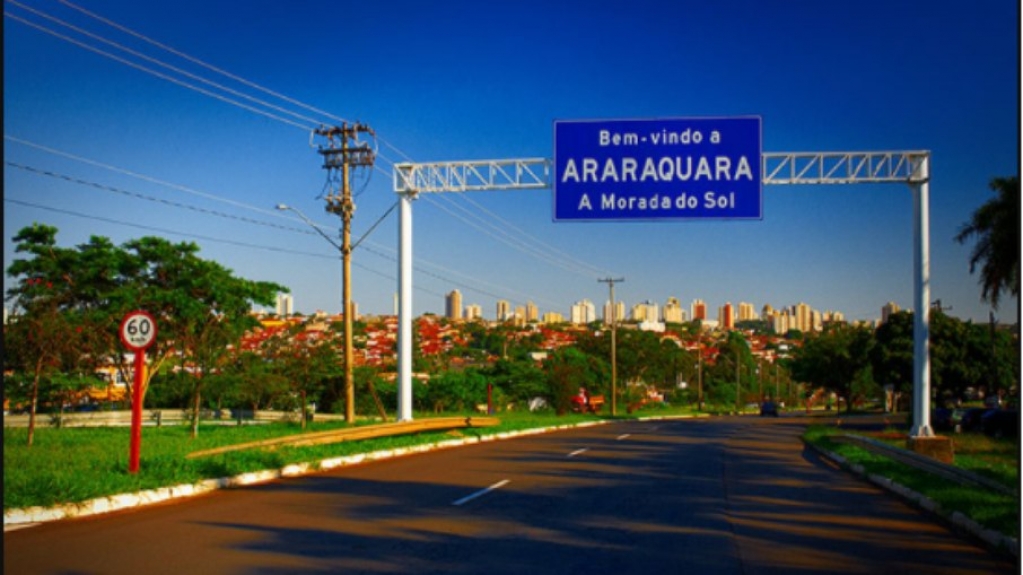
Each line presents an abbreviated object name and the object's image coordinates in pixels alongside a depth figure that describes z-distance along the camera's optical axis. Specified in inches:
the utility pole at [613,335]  2556.6
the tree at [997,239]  1230.9
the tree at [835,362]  3052.4
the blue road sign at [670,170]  840.9
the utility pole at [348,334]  1213.2
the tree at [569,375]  2603.3
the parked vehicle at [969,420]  1679.5
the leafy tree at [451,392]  2252.7
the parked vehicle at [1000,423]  1483.8
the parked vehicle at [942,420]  1729.8
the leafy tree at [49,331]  946.7
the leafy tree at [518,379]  2625.5
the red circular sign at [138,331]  567.8
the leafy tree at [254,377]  1346.0
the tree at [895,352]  2129.7
